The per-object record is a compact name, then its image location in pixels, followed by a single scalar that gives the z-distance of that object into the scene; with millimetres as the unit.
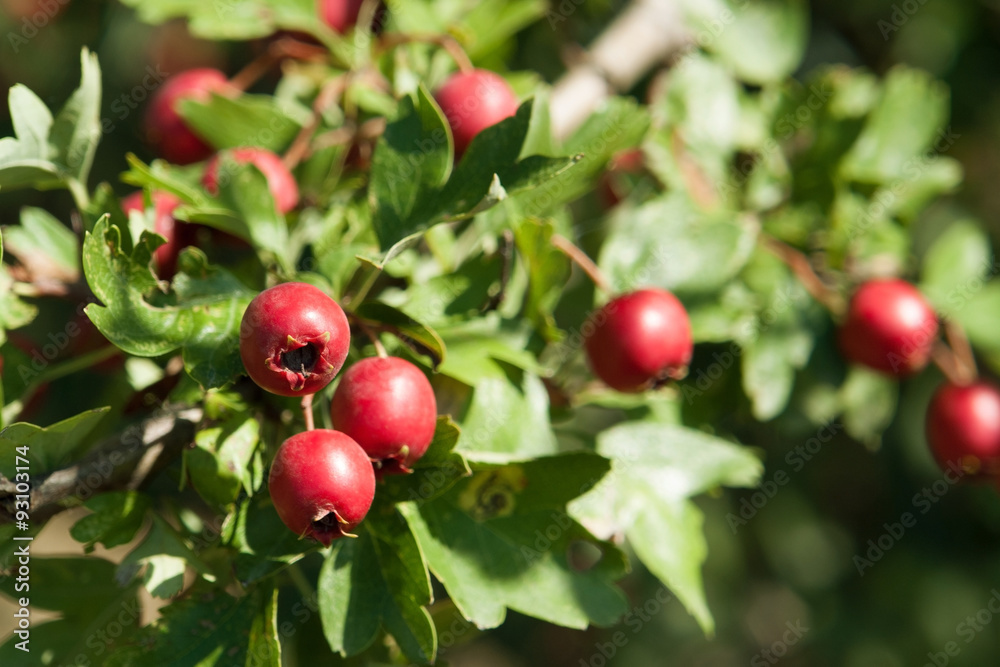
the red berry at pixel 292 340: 410
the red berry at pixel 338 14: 480
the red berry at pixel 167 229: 442
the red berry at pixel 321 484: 411
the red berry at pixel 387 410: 417
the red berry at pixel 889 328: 472
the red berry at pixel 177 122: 469
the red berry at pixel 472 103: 452
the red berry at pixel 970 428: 479
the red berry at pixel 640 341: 444
